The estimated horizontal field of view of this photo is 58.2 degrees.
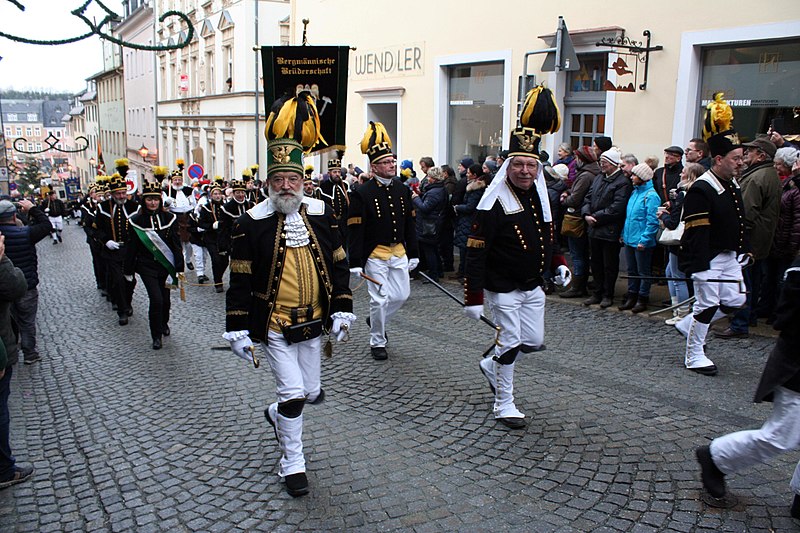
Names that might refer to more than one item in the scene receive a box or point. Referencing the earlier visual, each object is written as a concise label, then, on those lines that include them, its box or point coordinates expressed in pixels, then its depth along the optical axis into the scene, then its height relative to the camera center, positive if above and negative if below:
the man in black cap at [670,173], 9.30 -0.31
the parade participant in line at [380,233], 7.49 -0.92
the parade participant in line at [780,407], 3.81 -1.37
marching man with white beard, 4.62 -0.93
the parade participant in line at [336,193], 12.76 -0.88
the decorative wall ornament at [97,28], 5.06 +0.81
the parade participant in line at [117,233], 9.80 -1.31
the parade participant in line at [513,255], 5.41 -0.81
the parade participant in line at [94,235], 11.54 -1.68
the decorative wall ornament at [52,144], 14.94 -0.07
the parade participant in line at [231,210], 11.97 -1.14
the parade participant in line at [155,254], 8.66 -1.38
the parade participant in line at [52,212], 19.36 -1.95
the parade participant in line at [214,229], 12.16 -1.53
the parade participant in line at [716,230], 6.42 -0.72
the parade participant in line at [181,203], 14.54 -1.25
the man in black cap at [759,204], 7.74 -0.57
